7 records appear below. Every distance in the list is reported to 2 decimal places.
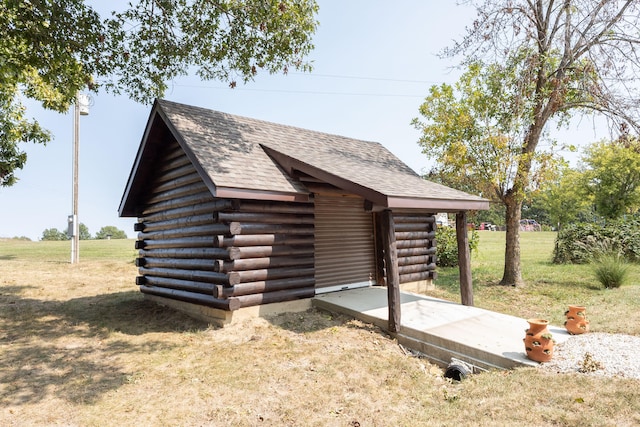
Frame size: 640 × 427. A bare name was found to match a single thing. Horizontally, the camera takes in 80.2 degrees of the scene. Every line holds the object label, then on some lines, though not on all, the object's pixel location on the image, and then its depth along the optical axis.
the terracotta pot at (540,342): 5.25
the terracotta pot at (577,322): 6.47
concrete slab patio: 5.71
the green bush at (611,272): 11.61
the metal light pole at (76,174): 17.11
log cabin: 7.34
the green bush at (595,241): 16.08
